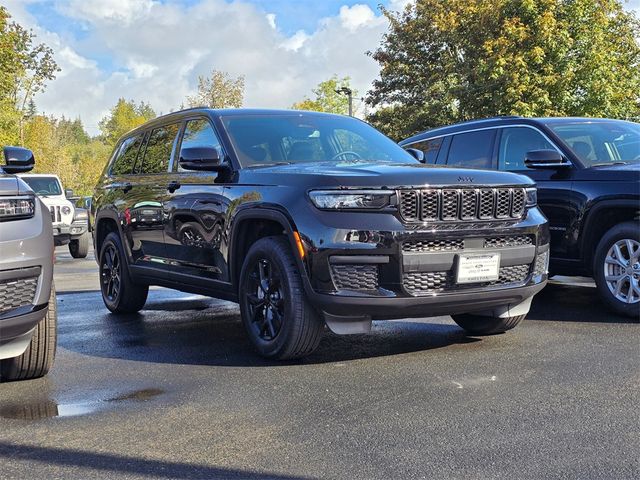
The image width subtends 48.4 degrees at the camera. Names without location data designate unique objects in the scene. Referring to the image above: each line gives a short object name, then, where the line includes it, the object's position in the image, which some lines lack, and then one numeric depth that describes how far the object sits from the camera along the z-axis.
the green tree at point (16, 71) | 29.45
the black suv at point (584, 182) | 5.82
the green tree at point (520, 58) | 21.86
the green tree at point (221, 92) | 50.12
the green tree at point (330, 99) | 53.56
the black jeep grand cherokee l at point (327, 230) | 4.21
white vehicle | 14.52
